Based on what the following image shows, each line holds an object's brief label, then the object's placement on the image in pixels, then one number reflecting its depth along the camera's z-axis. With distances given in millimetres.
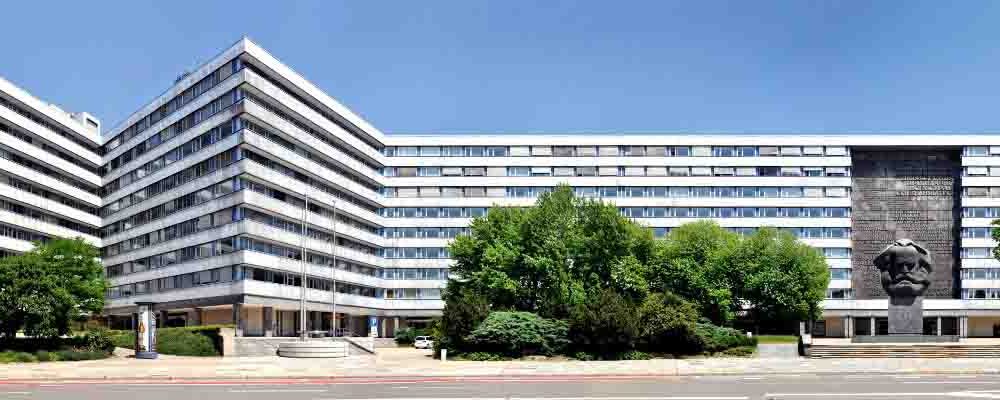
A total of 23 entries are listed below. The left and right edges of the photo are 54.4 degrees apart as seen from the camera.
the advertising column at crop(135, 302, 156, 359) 56812
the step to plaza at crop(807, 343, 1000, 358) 50500
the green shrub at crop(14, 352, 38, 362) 55712
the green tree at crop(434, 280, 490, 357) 54844
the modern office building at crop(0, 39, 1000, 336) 94625
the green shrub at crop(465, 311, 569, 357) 52094
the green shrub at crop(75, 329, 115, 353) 61438
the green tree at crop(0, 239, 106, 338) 60219
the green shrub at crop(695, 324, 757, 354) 54531
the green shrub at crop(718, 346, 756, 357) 54925
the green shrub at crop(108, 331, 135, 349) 68750
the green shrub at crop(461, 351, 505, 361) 51969
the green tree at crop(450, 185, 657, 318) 64500
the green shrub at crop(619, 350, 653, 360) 52000
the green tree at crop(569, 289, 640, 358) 51719
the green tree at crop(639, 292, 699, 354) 53300
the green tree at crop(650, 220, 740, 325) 77438
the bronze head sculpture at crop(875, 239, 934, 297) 58000
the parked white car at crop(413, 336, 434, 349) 89125
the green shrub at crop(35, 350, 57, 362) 56406
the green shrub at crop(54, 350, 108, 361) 57500
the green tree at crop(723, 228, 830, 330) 83375
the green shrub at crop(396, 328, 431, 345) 98625
